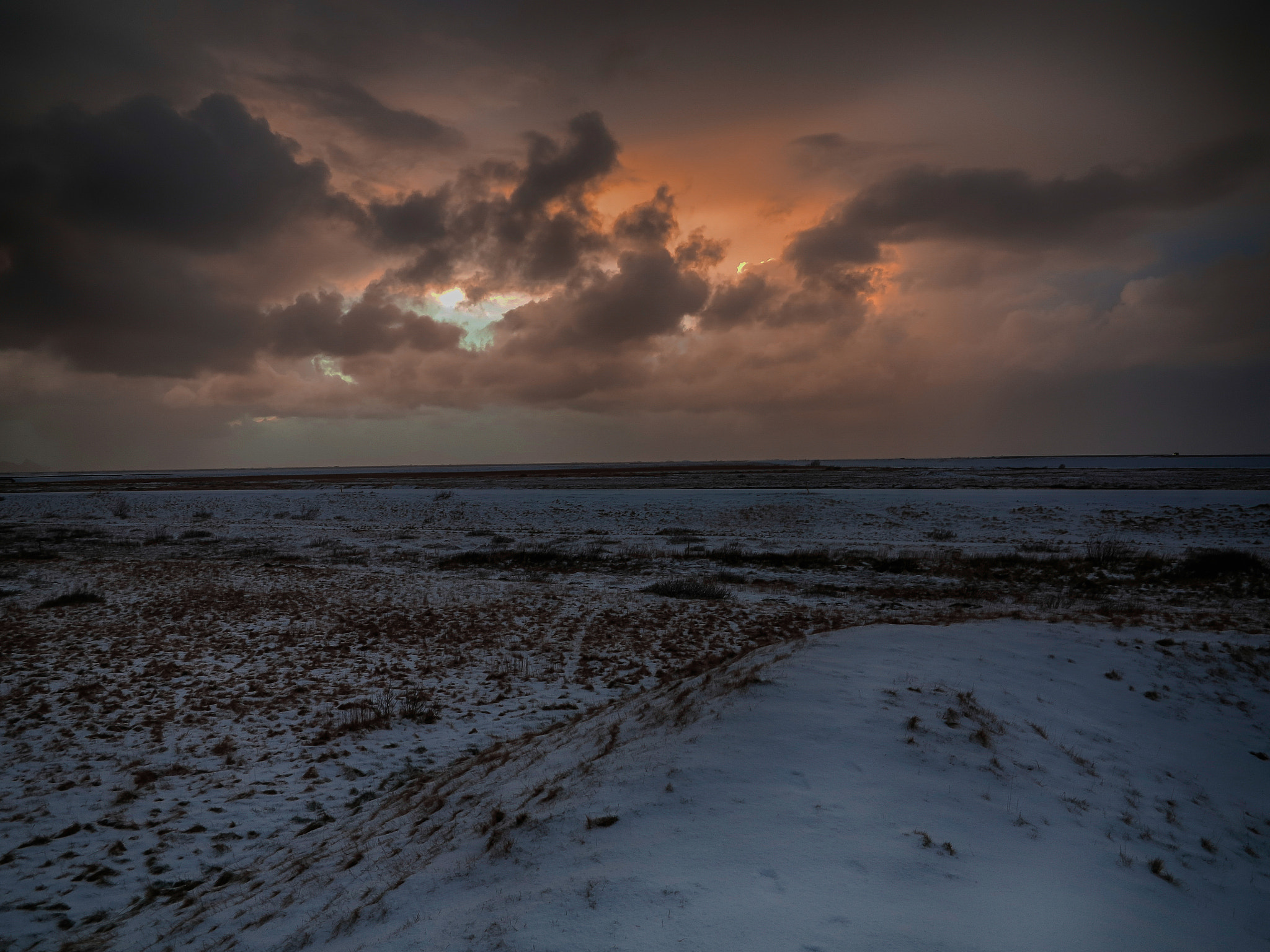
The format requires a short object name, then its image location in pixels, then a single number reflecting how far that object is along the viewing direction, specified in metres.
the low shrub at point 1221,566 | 17.66
